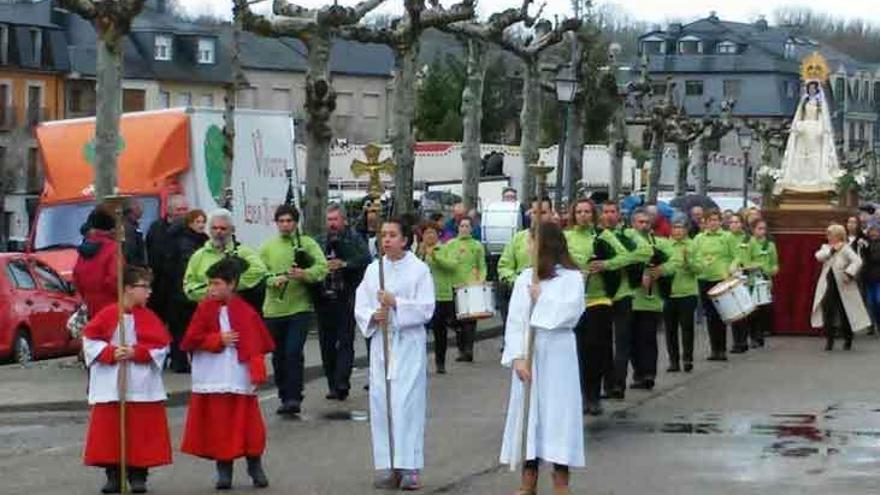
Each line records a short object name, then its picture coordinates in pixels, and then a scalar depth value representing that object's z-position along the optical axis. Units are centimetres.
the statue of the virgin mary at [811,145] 3206
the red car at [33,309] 2564
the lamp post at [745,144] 5812
